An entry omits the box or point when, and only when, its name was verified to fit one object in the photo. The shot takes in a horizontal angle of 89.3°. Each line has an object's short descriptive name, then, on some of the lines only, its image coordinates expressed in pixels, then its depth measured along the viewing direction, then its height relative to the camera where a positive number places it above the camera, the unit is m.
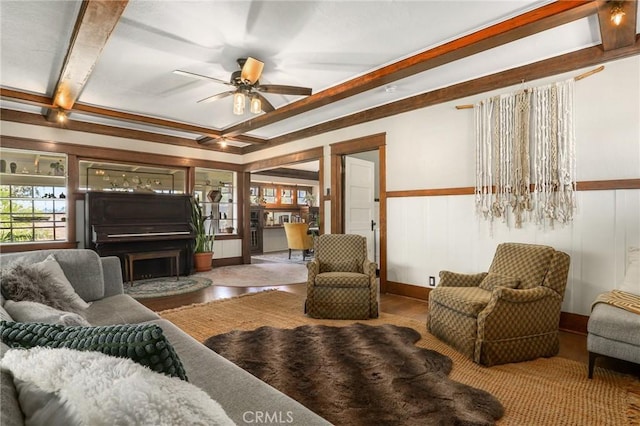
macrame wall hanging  3.09 +0.55
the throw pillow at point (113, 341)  0.68 -0.29
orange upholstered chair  7.84 -0.60
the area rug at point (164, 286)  4.58 -1.14
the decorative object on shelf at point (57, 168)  5.38 +0.77
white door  5.39 +0.22
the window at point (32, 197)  5.01 +0.28
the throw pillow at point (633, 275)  2.41 -0.51
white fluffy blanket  0.53 -0.32
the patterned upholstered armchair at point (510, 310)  2.37 -0.78
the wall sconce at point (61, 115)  4.43 +1.39
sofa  0.98 -0.63
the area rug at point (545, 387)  1.76 -1.13
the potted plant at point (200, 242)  6.35 -0.60
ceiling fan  3.12 +1.27
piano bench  5.10 -0.72
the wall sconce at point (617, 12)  2.25 +1.39
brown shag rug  1.75 -1.09
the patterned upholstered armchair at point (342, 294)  3.40 -0.88
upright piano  5.17 -0.22
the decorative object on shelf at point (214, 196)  7.15 +0.36
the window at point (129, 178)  5.91 +0.70
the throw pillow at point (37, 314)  1.28 -0.42
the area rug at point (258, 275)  5.35 -1.17
